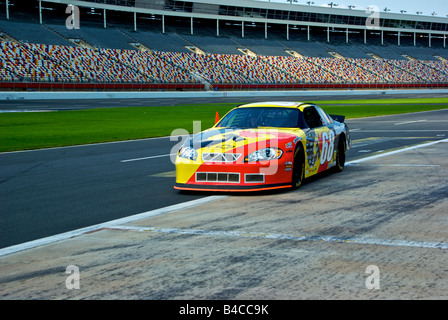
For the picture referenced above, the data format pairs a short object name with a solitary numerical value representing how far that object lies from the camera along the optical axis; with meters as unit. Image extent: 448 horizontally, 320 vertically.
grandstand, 53.06
